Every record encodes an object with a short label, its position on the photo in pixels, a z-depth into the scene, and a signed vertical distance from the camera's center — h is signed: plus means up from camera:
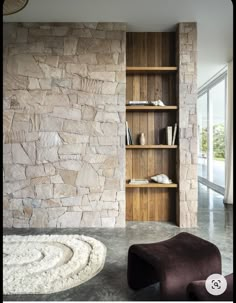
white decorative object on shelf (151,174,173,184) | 3.51 -0.39
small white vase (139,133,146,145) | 3.57 +0.14
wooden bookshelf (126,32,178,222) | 3.66 +0.28
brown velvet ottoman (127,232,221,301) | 1.59 -0.72
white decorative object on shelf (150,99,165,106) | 3.51 +0.61
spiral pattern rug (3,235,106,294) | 1.93 -0.96
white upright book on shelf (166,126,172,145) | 3.49 +0.19
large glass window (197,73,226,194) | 5.95 +0.39
